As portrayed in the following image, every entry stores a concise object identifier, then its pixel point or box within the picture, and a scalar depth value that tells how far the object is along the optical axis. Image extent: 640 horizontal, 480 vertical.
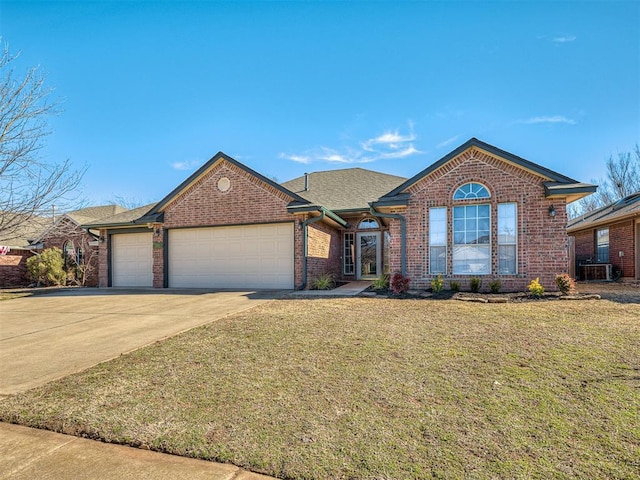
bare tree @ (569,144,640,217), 29.20
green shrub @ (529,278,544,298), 9.08
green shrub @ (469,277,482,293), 10.14
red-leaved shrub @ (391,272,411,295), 10.02
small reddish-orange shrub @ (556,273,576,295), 9.07
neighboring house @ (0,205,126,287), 17.83
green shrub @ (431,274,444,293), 10.17
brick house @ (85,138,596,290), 10.17
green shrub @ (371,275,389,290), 10.91
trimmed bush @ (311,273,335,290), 12.03
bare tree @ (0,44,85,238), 10.66
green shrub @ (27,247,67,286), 17.34
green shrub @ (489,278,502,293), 9.98
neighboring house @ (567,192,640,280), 13.74
